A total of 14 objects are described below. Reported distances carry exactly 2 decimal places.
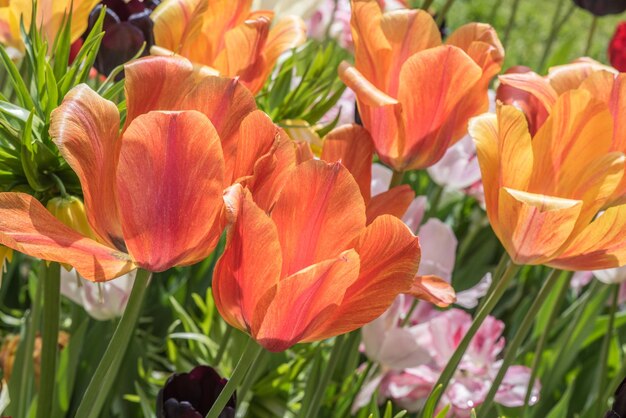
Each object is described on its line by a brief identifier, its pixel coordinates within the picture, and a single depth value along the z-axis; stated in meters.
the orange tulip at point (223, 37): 0.77
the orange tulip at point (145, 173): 0.58
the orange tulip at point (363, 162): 0.67
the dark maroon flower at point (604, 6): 1.19
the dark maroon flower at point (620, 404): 0.69
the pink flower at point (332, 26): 2.09
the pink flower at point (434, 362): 0.95
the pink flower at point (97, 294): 0.91
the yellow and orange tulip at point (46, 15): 0.82
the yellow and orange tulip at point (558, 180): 0.67
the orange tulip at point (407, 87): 0.74
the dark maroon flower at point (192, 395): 0.65
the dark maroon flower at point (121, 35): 0.83
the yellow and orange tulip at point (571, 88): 0.72
